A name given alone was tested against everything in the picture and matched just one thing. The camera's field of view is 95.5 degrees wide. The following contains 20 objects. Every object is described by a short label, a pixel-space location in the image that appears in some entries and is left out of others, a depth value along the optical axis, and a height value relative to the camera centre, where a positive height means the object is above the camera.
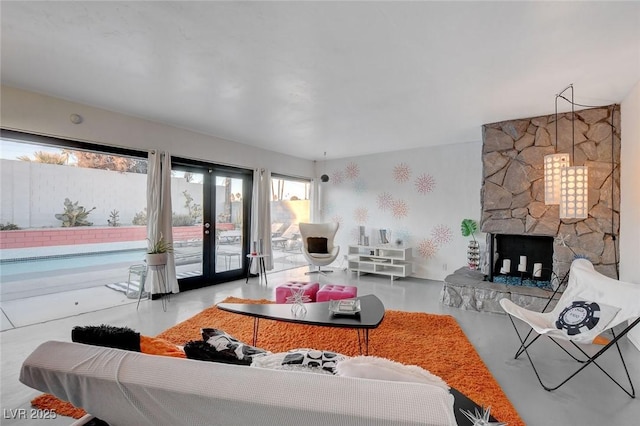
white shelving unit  5.64 -0.99
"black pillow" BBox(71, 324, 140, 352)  1.19 -0.53
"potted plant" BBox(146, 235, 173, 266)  3.86 -0.56
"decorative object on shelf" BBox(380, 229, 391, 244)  6.07 -0.52
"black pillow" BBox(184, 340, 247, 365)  1.23 -0.61
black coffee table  2.29 -0.87
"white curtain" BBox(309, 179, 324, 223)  7.16 +0.24
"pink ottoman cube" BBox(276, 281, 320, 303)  3.59 -0.99
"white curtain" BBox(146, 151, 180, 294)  4.11 +0.00
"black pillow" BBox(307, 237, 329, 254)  5.94 -0.68
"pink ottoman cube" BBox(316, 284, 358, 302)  3.44 -0.98
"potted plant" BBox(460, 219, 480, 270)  4.84 -0.53
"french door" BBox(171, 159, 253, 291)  4.73 -0.19
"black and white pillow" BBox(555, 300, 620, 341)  2.28 -0.87
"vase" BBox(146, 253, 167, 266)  3.85 -0.64
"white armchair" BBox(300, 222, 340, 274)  5.74 -0.64
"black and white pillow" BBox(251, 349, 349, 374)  1.20 -0.64
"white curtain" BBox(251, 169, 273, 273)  5.63 -0.03
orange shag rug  2.11 -1.26
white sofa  0.77 -0.53
